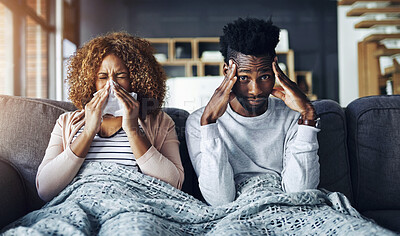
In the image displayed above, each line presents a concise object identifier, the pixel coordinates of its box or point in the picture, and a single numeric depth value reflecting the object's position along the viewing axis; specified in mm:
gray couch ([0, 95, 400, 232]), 1412
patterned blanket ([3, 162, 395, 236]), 974
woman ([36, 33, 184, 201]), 1268
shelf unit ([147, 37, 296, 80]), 5625
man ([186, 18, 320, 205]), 1229
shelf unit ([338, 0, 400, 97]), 4625
